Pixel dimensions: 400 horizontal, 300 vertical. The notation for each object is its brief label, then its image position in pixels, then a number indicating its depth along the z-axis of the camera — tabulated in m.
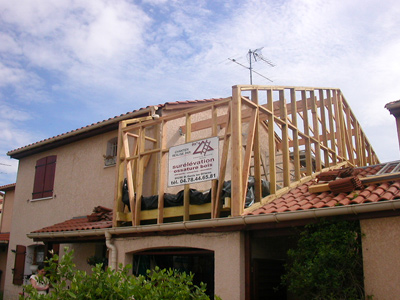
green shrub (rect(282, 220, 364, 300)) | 7.07
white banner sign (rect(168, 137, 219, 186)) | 9.66
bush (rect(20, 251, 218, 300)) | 4.98
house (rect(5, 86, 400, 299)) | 8.21
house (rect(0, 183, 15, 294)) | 20.42
